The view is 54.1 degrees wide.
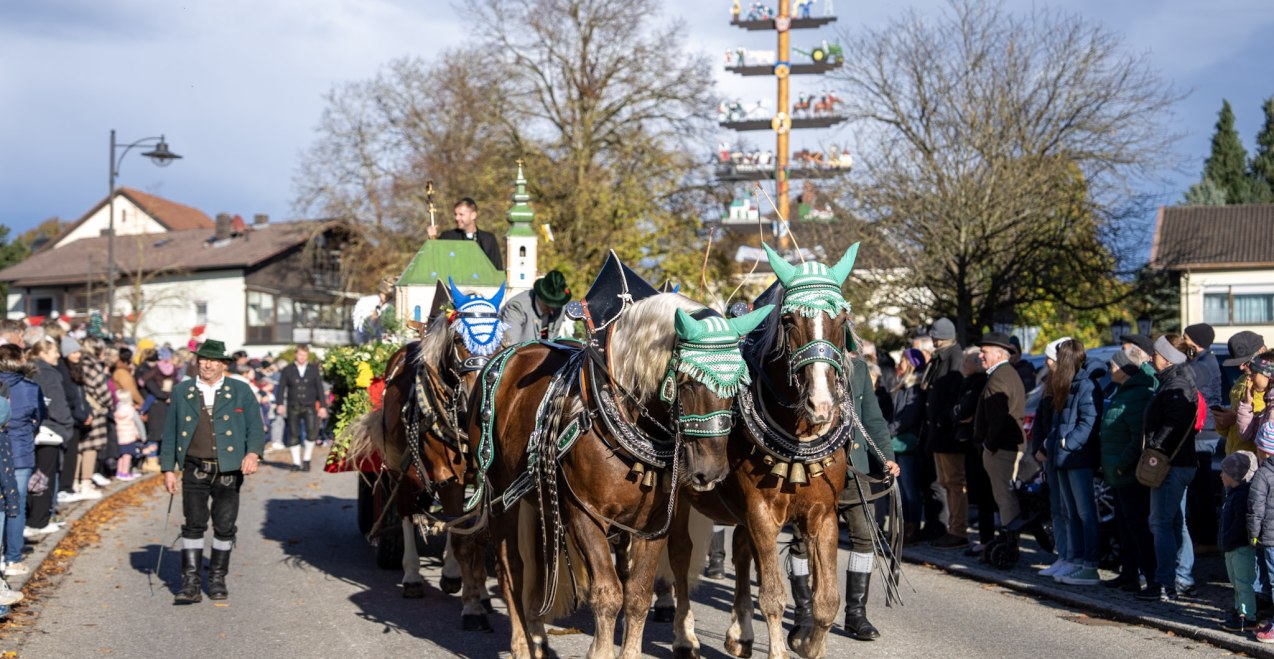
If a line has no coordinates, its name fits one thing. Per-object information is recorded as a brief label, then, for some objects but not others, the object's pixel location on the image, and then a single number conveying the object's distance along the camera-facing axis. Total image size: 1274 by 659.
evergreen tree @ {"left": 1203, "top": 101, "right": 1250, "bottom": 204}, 55.62
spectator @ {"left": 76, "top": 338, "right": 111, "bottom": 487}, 14.95
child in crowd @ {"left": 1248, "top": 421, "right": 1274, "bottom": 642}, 7.39
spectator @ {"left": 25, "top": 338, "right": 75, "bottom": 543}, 11.54
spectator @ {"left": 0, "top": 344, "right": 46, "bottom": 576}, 9.65
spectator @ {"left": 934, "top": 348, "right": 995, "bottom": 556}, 11.16
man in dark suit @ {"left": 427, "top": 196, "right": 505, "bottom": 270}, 13.10
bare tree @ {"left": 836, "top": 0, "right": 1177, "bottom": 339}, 22.66
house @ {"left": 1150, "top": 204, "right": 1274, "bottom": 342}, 40.28
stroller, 10.47
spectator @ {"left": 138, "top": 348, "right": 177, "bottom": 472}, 18.41
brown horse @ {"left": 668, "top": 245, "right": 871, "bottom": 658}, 6.02
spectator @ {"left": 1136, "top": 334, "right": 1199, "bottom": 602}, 8.61
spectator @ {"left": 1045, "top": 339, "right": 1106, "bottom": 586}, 9.55
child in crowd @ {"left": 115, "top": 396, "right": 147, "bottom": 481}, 17.26
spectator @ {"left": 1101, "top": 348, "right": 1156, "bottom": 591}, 9.04
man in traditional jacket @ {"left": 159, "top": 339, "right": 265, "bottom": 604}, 9.08
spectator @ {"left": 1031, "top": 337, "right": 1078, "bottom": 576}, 9.87
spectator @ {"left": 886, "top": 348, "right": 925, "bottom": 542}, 12.09
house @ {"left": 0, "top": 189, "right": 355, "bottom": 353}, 59.56
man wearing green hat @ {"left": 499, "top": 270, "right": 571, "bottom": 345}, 8.62
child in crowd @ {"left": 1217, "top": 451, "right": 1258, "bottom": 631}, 7.67
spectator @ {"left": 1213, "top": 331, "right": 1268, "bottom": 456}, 8.16
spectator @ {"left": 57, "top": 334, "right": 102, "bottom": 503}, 12.84
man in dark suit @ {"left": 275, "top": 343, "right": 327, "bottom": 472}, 21.22
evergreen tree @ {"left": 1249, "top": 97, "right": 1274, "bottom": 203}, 54.59
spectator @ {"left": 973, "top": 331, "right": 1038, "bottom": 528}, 10.48
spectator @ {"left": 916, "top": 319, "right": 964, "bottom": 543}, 11.46
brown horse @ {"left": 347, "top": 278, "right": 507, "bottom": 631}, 7.89
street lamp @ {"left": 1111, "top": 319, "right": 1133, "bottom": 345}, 26.53
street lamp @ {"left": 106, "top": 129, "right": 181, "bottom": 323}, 26.31
